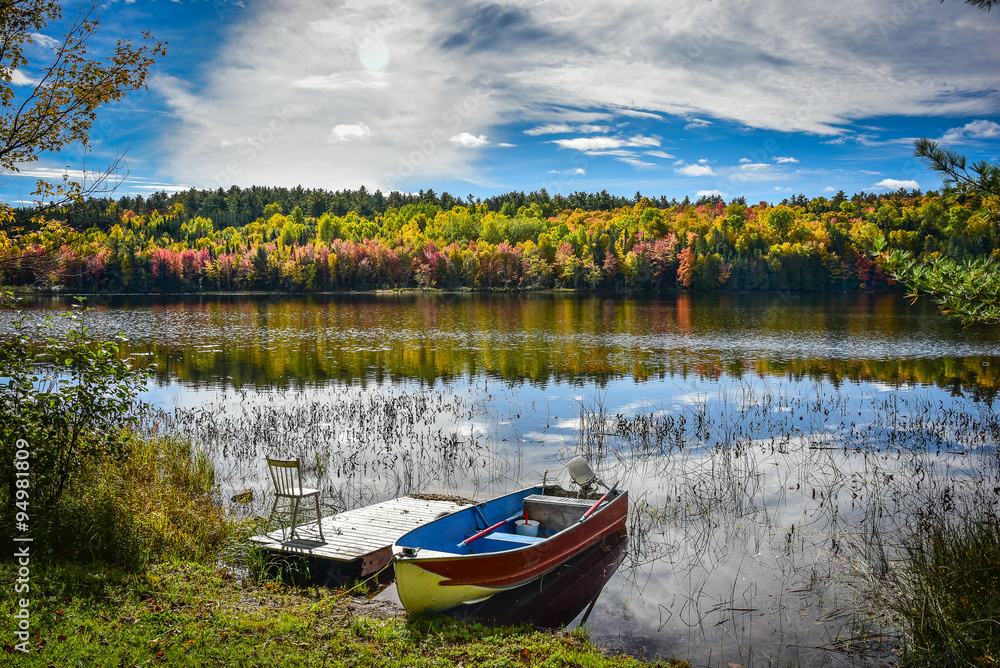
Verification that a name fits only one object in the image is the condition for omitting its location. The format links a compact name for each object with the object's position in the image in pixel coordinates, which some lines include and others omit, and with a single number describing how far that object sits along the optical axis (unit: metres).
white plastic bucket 12.03
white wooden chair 10.23
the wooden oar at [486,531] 10.69
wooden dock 10.20
